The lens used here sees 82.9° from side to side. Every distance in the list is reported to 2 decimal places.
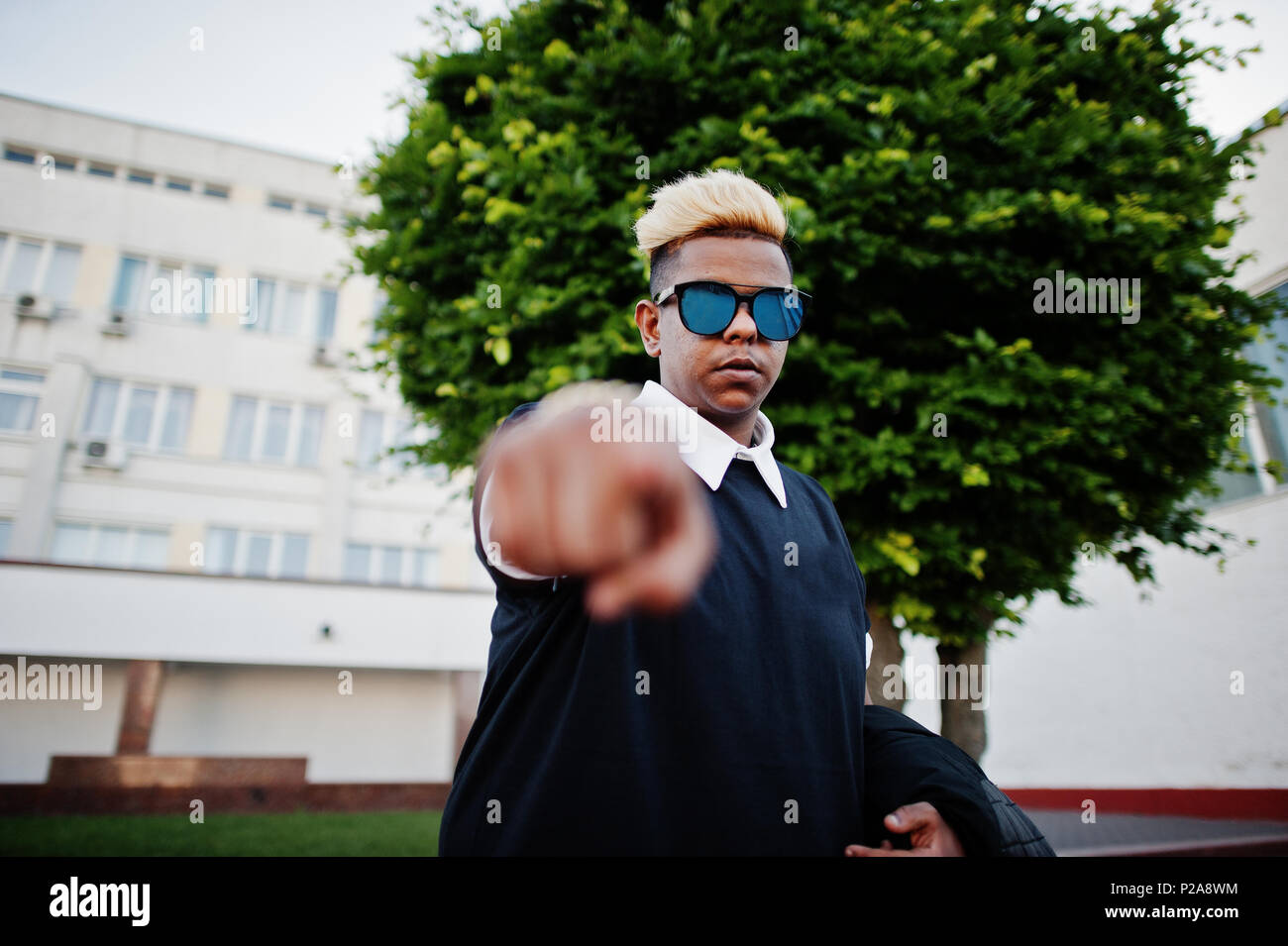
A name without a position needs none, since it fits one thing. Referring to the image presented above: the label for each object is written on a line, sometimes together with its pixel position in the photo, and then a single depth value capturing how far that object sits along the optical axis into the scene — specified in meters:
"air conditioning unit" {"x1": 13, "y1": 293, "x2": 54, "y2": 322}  14.88
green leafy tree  3.91
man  1.32
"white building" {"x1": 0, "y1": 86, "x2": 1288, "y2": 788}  12.94
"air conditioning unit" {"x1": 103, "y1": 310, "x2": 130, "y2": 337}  15.66
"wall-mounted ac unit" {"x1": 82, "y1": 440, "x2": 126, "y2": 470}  14.88
